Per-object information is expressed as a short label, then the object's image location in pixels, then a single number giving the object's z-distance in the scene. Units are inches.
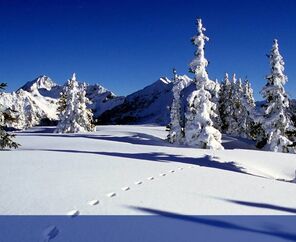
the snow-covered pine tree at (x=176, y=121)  2057.1
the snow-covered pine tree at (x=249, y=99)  2765.7
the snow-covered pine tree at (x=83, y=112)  2223.2
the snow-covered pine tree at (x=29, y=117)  5699.3
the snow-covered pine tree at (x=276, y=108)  1405.0
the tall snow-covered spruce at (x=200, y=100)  1275.8
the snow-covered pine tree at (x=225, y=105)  2852.6
